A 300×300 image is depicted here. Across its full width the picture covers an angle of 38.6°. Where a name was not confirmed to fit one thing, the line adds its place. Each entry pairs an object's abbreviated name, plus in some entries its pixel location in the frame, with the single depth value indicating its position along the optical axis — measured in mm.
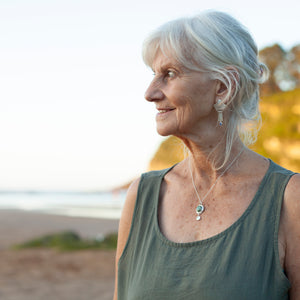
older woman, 1467
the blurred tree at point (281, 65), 42250
